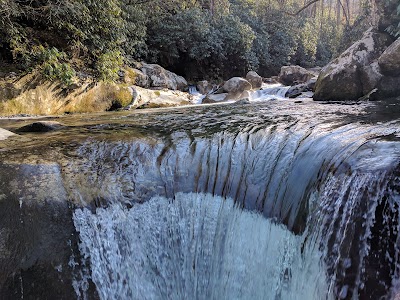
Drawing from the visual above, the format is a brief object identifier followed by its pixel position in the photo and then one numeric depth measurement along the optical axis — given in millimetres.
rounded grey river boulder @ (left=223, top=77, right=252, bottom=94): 12875
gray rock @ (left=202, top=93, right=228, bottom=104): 12029
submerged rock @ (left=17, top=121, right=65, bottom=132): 4882
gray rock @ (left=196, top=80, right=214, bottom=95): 14102
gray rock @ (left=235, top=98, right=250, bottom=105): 10409
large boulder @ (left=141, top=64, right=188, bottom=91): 11705
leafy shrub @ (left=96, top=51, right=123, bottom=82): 8695
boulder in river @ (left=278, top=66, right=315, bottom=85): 16297
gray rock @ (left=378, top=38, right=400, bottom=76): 7945
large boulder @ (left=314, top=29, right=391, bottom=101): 8844
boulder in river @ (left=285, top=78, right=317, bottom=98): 11591
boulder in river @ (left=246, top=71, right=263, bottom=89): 15004
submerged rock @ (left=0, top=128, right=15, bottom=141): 4133
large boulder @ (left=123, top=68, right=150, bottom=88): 10508
